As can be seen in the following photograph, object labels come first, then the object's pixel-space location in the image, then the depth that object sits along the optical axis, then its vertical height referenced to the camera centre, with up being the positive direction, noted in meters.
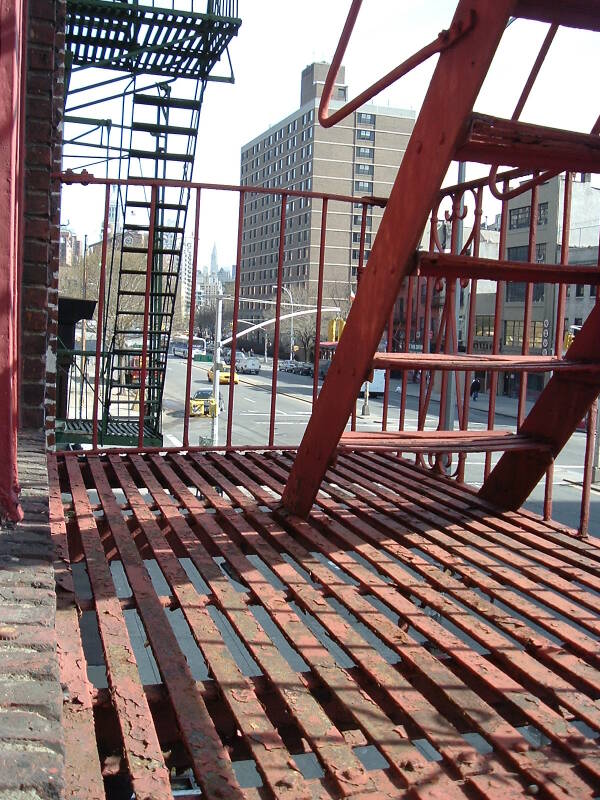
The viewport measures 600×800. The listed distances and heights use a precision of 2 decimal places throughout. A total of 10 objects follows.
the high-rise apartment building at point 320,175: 88.94 +19.75
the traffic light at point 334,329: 12.90 +0.18
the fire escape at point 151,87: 9.41 +3.46
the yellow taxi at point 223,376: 46.19 -2.88
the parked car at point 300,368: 68.56 -2.72
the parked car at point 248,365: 66.12 -2.55
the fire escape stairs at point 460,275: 2.35 +0.23
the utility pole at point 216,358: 22.67 -0.72
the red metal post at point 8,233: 2.23 +0.27
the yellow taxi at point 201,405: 37.85 -3.54
